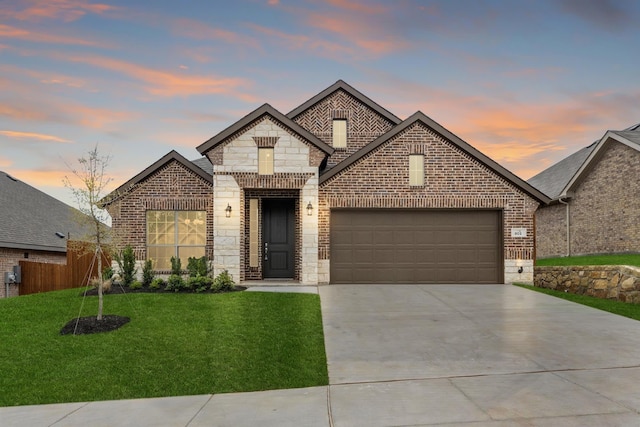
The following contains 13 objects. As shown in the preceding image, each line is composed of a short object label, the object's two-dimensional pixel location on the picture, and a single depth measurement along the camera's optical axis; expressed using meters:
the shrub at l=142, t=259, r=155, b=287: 13.94
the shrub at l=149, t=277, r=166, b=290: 13.39
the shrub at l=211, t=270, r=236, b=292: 13.13
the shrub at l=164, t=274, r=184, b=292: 12.99
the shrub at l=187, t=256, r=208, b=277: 14.23
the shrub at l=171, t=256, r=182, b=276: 14.02
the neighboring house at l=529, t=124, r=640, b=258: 20.00
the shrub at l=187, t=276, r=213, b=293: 13.08
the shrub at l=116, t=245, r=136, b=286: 14.13
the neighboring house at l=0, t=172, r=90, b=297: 18.78
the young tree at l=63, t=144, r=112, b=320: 9.33
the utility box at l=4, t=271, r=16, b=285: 18.09
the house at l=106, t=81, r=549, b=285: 14.65
